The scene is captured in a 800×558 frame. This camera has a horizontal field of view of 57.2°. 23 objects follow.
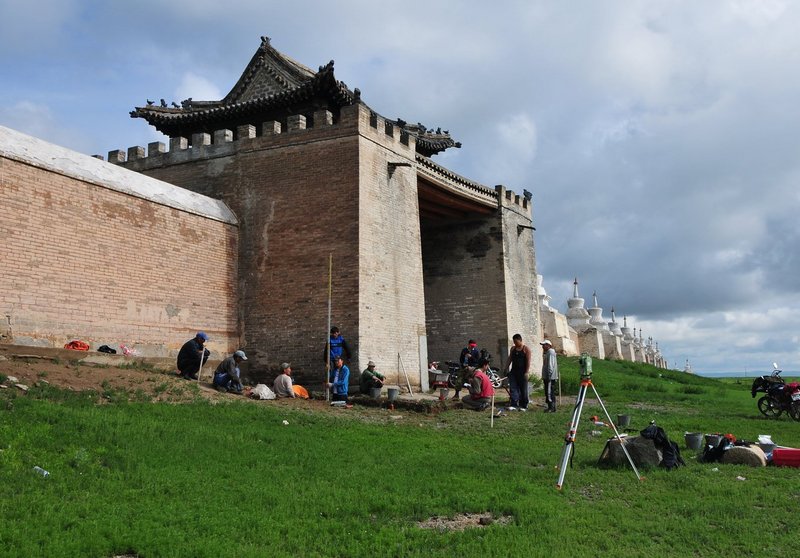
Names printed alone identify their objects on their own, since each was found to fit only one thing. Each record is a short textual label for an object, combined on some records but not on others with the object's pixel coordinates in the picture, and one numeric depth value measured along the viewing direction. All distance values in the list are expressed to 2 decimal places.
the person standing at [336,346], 14.91
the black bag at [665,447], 8.57
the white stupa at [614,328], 48.54
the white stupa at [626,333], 50.36
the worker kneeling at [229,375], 12.85
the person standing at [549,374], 14.12
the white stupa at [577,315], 40.50
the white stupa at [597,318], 44.54
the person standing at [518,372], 14.11
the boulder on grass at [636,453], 8.51
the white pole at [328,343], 13.55
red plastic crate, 8.87
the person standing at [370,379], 14.57
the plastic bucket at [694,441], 9.99
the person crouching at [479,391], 13.83
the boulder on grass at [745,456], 8.89
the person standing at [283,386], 13.36
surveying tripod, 7.55
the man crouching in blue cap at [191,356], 13.12
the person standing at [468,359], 17.83
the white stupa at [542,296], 36.33
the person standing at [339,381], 13.84
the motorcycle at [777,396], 14.14
